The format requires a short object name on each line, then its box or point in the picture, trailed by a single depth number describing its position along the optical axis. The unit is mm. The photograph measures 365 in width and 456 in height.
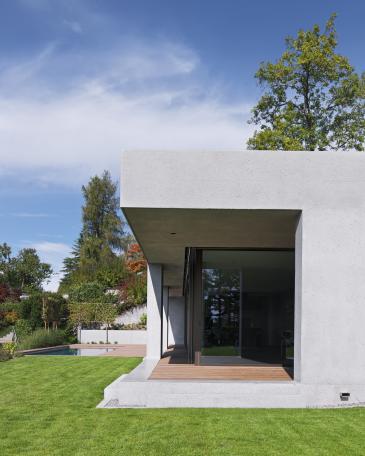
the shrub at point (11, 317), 31709
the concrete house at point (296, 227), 9094
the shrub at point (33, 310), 30391
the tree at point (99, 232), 50125
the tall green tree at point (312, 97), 24875
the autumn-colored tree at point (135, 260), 45125
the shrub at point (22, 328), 28825
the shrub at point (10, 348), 20762
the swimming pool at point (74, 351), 24925
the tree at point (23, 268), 56062
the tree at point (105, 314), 33125
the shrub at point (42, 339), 25031
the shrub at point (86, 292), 36338
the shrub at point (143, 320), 34284
